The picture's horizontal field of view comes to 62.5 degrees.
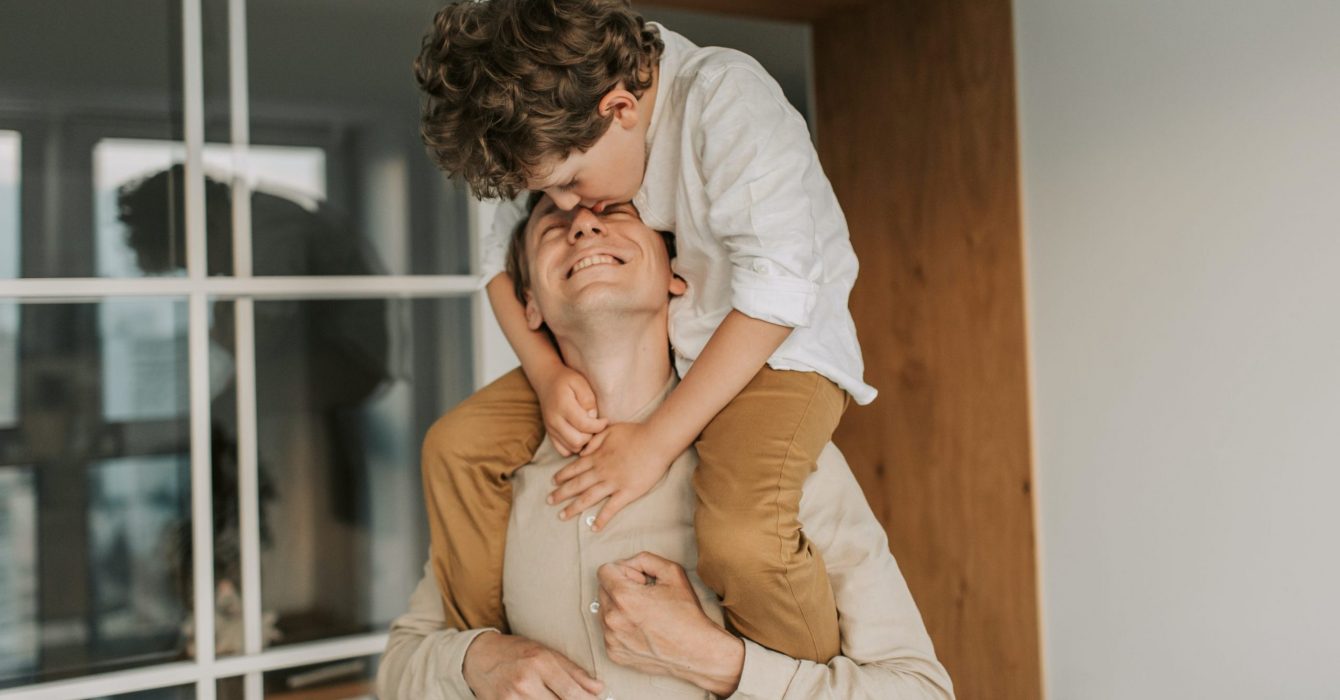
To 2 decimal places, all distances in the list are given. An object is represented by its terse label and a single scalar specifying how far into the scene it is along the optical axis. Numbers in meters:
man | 1.44
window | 2.08
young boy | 1.36
